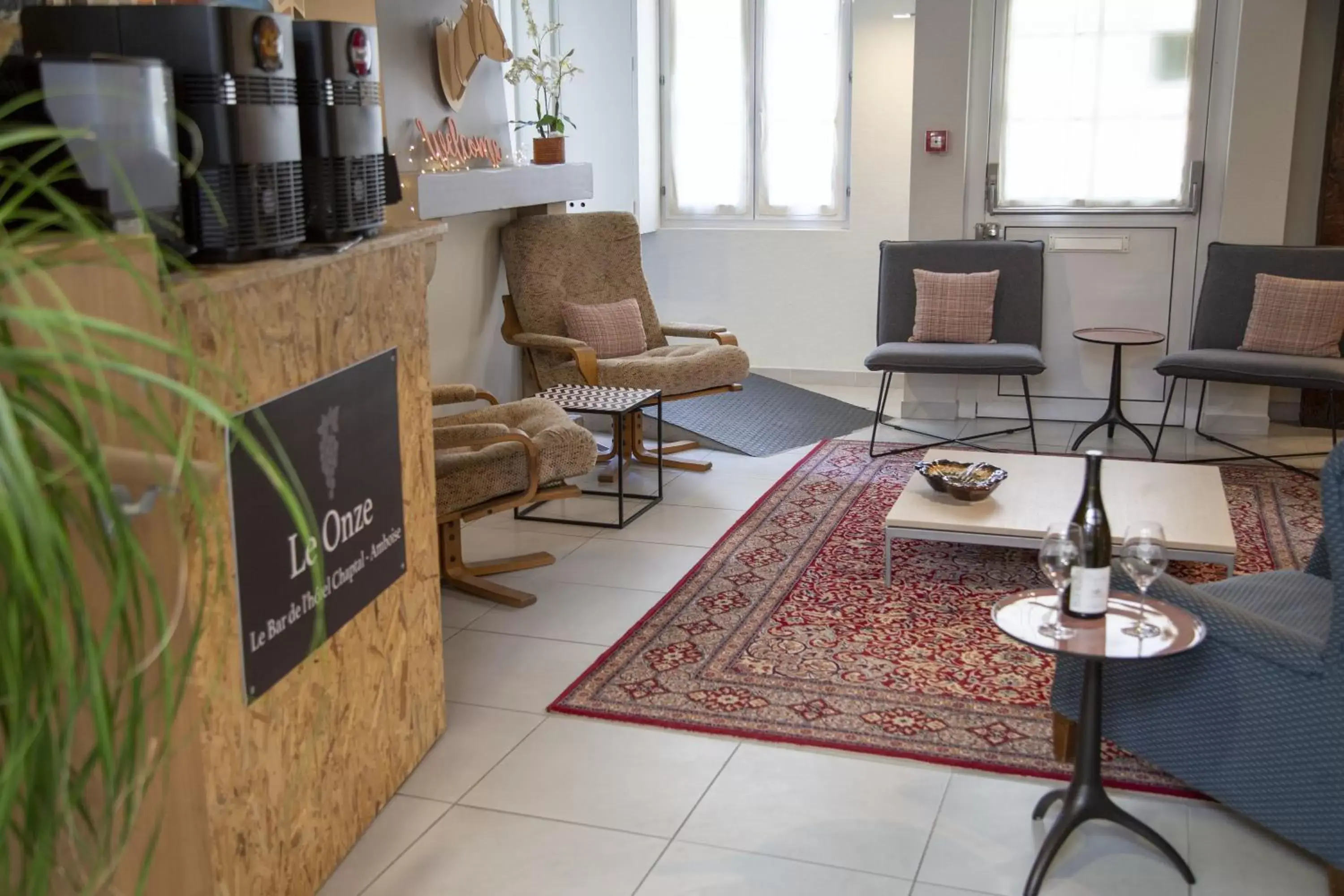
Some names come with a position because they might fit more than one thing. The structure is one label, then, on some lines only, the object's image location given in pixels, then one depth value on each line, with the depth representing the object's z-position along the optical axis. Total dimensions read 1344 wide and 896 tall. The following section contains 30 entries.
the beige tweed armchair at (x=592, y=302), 5.54
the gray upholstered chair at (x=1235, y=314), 5.45
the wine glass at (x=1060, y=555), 2.46
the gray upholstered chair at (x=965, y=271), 5.95
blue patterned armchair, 2.36
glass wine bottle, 2.45
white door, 6.21
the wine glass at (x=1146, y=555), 2.52
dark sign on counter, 2.22
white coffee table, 3.91
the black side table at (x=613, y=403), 4.92
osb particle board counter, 2.16
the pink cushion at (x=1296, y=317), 5.58
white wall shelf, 4.82
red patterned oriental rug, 3.20
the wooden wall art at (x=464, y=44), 5.24
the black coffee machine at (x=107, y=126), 1.75
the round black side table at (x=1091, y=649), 2.35
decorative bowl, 4.17
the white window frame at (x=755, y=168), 7.46
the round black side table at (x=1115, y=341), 5.85
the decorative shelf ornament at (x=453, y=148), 5.18
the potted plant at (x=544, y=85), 5.92
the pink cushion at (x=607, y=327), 5.82
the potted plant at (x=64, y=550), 0.96
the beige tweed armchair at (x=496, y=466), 3.87
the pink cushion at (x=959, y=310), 6.06
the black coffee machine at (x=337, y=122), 2.46
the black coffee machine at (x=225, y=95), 2.06
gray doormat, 6.27
